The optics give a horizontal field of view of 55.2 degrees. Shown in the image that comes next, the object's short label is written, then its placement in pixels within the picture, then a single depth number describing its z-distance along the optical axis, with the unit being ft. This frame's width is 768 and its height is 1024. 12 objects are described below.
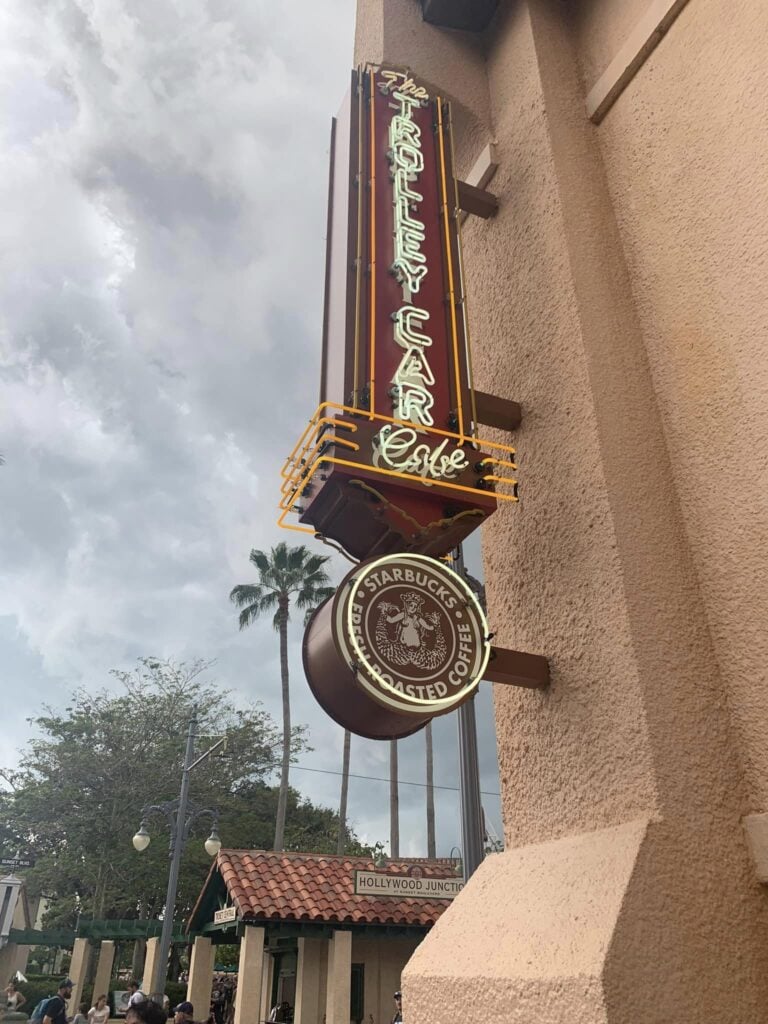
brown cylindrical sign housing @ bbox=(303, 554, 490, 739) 12.16
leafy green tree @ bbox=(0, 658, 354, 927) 107.96
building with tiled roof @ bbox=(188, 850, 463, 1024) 46.68
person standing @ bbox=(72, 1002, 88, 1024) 42.06
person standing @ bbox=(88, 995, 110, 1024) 44.74
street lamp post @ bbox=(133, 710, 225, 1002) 54.24
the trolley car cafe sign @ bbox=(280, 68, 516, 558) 14.84
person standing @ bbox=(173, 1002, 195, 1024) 30.57
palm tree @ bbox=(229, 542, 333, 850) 116.98
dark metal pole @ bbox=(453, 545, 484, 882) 23.34
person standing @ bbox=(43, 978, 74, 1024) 26.02
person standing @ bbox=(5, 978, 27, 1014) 57.06
